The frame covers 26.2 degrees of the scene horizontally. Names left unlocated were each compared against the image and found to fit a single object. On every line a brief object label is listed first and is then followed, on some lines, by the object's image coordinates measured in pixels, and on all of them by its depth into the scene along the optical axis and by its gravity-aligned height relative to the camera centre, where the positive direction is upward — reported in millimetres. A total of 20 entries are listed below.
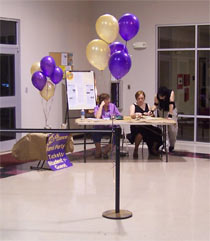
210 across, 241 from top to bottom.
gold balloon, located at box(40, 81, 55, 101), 7371 +98
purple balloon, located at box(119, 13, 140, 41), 6629 +1034
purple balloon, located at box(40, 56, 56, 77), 7105 +490
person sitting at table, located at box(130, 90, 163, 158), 7895 -642
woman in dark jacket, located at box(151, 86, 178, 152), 8302 -192
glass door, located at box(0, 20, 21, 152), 8680 +256
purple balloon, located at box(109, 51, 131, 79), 6027 +441
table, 7242 -416
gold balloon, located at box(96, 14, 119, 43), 6535 +982
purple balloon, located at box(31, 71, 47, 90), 7062 +266
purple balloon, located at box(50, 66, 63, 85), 7375 +343
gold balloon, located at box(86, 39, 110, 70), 6375 +612
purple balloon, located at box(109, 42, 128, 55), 6574 +712
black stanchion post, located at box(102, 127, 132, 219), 4387 -1099
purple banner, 6816 -867
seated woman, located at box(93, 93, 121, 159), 7617 -291
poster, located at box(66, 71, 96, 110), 9117 +120
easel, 9047 -394
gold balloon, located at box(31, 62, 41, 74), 7461 +472
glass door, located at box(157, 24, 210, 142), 9727 +527
